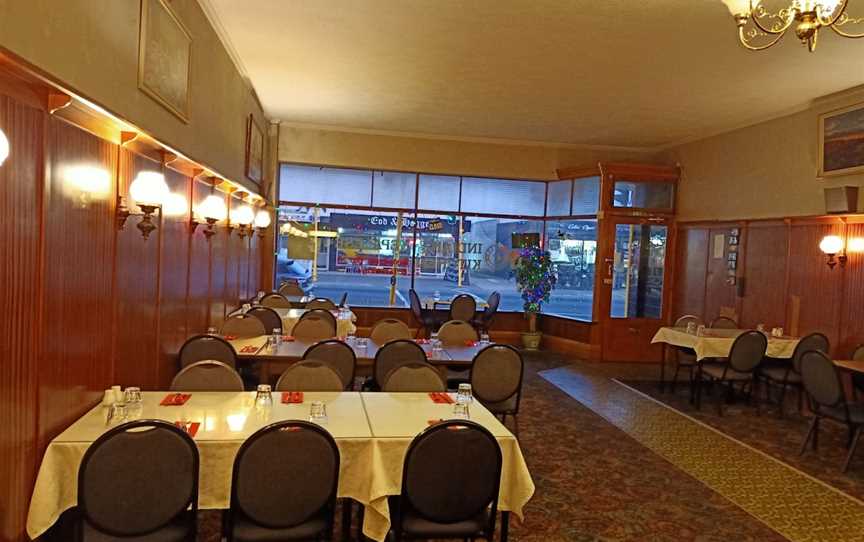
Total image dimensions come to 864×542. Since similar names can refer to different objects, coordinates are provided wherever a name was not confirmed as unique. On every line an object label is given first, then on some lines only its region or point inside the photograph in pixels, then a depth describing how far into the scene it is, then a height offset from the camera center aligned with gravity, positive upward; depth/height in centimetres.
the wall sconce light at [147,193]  341 +27
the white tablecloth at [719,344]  688 -92
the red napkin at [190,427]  293 -96
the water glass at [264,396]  343 -90
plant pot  1050 -149
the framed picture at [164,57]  363 +126
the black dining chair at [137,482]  243 -104
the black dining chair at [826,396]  502 -111
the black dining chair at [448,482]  277 -111
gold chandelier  309 +141
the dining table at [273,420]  270 -99
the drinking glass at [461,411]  346 -94
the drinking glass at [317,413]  324 -93
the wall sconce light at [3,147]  201 +29
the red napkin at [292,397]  363 -96
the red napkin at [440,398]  377 -96
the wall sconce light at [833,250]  666 +26
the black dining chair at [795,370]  639 -112
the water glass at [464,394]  367 -89
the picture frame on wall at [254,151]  769 +132
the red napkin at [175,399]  344 -96
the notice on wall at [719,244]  878 +35
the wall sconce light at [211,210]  524 +29
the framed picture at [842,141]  644 +151
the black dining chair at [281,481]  261 -108
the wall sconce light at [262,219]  852 +38
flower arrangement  1025 -34
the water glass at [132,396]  315 -86
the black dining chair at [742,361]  647 -105
